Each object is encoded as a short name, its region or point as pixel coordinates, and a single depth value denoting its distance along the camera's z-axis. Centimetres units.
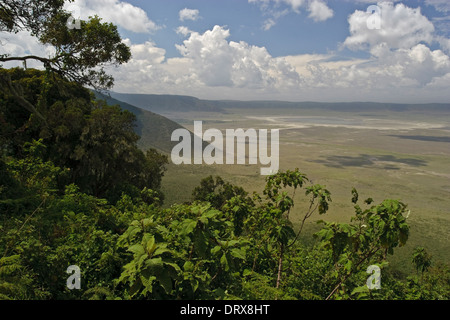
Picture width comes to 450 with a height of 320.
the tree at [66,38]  911
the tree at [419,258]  1069
